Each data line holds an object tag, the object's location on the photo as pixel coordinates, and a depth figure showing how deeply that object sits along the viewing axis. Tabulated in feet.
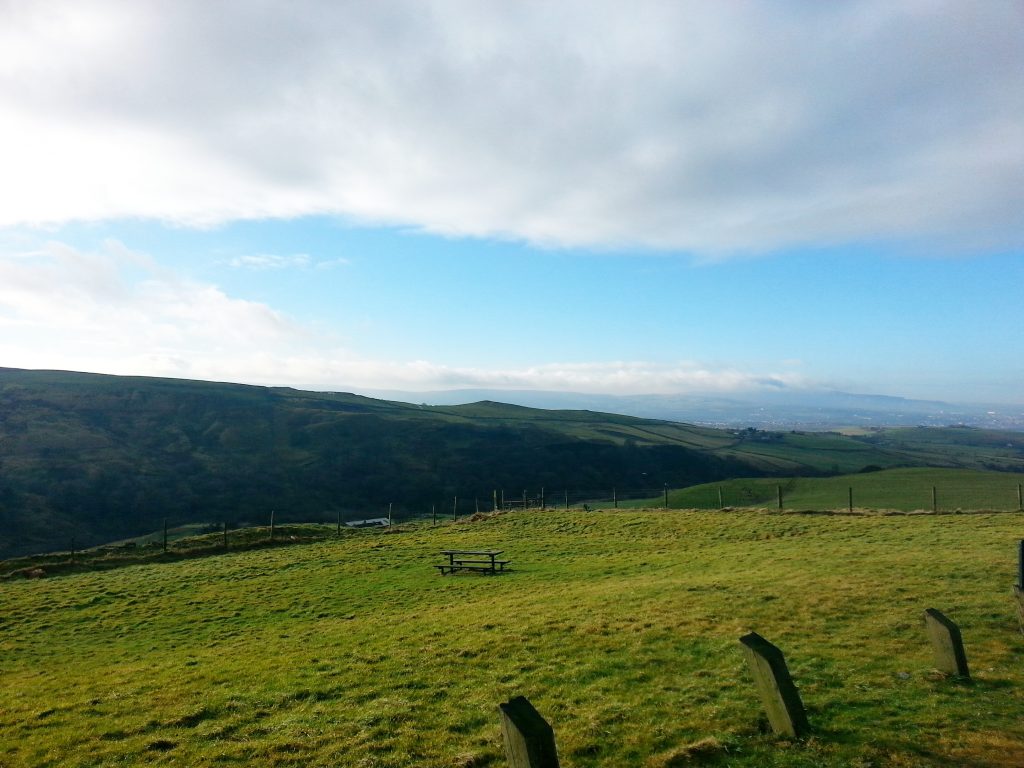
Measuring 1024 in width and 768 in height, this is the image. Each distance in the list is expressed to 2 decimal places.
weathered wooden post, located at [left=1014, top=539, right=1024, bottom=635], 34.30
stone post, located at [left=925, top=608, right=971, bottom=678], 29.78
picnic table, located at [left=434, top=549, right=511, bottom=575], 84.56
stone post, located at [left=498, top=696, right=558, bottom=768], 16.07
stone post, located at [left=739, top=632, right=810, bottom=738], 23.47
